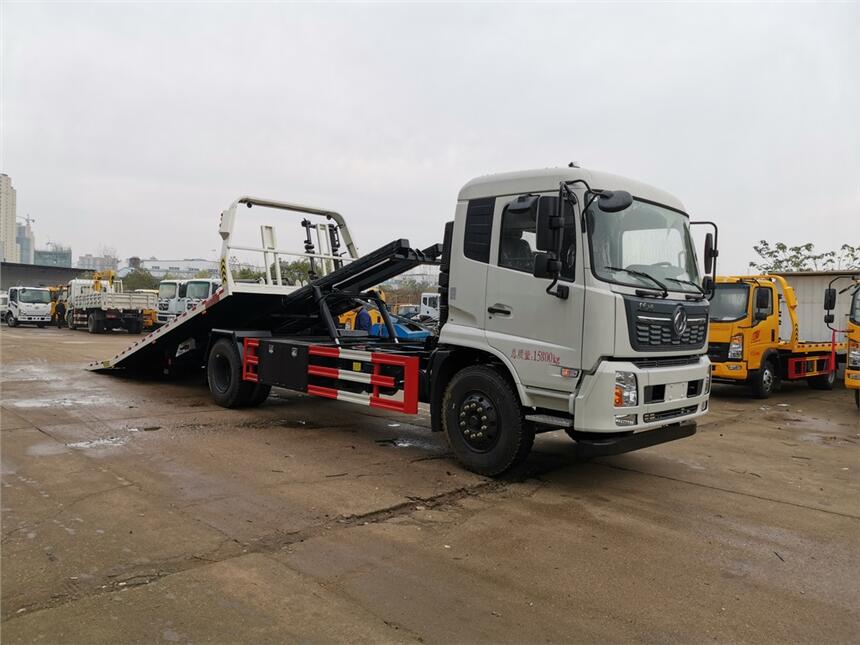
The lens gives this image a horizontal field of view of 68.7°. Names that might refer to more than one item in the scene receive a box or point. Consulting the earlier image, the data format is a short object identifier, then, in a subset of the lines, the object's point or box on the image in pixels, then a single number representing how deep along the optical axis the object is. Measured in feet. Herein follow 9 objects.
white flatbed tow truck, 16.76
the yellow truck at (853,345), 33.06
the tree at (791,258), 106.83
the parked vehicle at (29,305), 103.24
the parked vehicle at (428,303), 87.07
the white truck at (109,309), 90.68
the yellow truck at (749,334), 38.50
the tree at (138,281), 210.79
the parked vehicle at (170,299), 80.79
